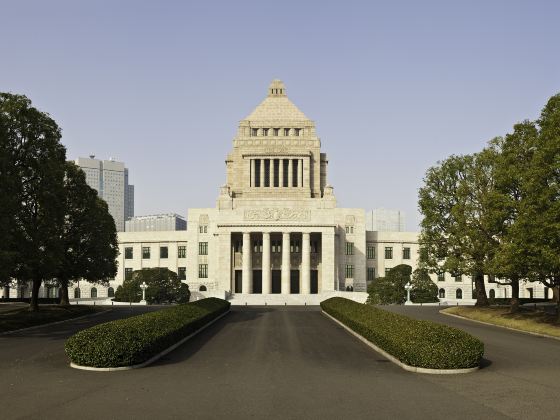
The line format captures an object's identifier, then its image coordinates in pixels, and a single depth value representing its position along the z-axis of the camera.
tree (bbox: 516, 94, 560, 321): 35.72
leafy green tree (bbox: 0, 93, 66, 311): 41.91
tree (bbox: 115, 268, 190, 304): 86.00
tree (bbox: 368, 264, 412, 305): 82.75
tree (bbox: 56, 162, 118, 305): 56.94
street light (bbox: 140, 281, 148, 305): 83.35
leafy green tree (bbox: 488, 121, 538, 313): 38.50
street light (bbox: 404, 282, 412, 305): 79.63
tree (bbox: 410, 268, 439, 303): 83.00
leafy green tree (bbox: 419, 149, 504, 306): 51.88
